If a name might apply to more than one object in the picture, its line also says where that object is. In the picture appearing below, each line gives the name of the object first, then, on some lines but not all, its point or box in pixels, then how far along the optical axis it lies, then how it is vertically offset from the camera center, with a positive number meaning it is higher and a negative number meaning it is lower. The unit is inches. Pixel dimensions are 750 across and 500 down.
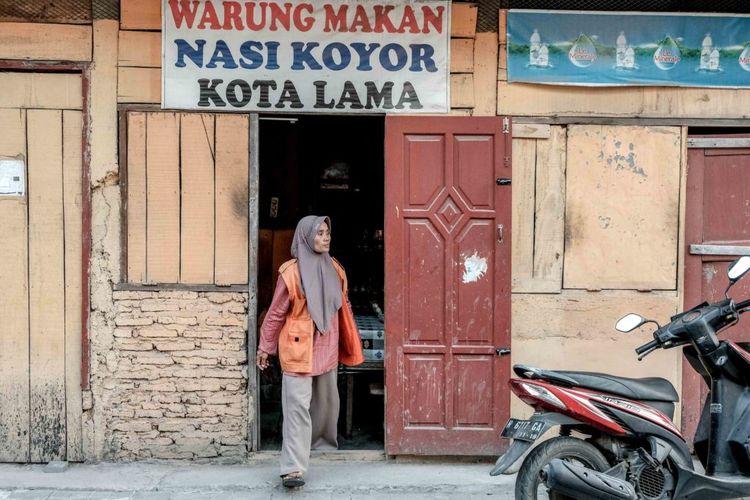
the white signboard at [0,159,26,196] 215.3 +12.6
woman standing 198.4 -26.2
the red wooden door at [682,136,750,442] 224.2 +4.3
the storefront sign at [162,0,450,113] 215.6 +47.4
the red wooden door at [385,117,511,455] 217.0 -17.0
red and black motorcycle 156.5 -40.3
